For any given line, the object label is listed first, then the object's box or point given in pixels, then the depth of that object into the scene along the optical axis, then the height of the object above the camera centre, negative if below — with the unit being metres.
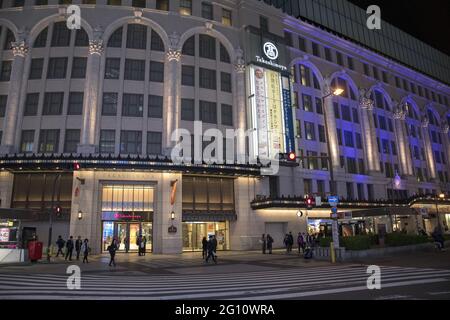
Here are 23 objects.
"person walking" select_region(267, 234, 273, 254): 33.14 -0.67
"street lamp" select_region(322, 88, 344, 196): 24.12 +3.46
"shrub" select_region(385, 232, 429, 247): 28.86 -0.48
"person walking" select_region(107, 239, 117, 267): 22.44 -0.55
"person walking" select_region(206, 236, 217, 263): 25.39 -0.68
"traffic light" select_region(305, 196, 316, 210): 26.64 +2.61
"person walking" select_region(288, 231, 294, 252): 32.66 -0.51
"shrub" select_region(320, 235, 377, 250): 25.33 -0.52
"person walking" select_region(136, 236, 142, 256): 32.56 -0.74
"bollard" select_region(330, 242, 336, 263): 23.66 -1.20
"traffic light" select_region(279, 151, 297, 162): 21.28 +4.82
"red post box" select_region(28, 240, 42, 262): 25.78 -0.72
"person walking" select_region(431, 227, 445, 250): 28.88 -0.41
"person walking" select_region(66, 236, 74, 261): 27.39 -0.48
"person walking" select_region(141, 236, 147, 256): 32.66 -0.57
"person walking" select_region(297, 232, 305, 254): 31.73 -0.43
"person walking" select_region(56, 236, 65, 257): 29.52 -0.21
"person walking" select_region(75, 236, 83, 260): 28.30 -0.39
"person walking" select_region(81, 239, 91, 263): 25.91 -0.66
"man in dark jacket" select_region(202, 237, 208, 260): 26.80 -0.67
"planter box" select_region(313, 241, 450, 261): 24.47 -1.32
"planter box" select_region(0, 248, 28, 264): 25.08 -1.02
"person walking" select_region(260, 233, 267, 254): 33.42 -0.58
